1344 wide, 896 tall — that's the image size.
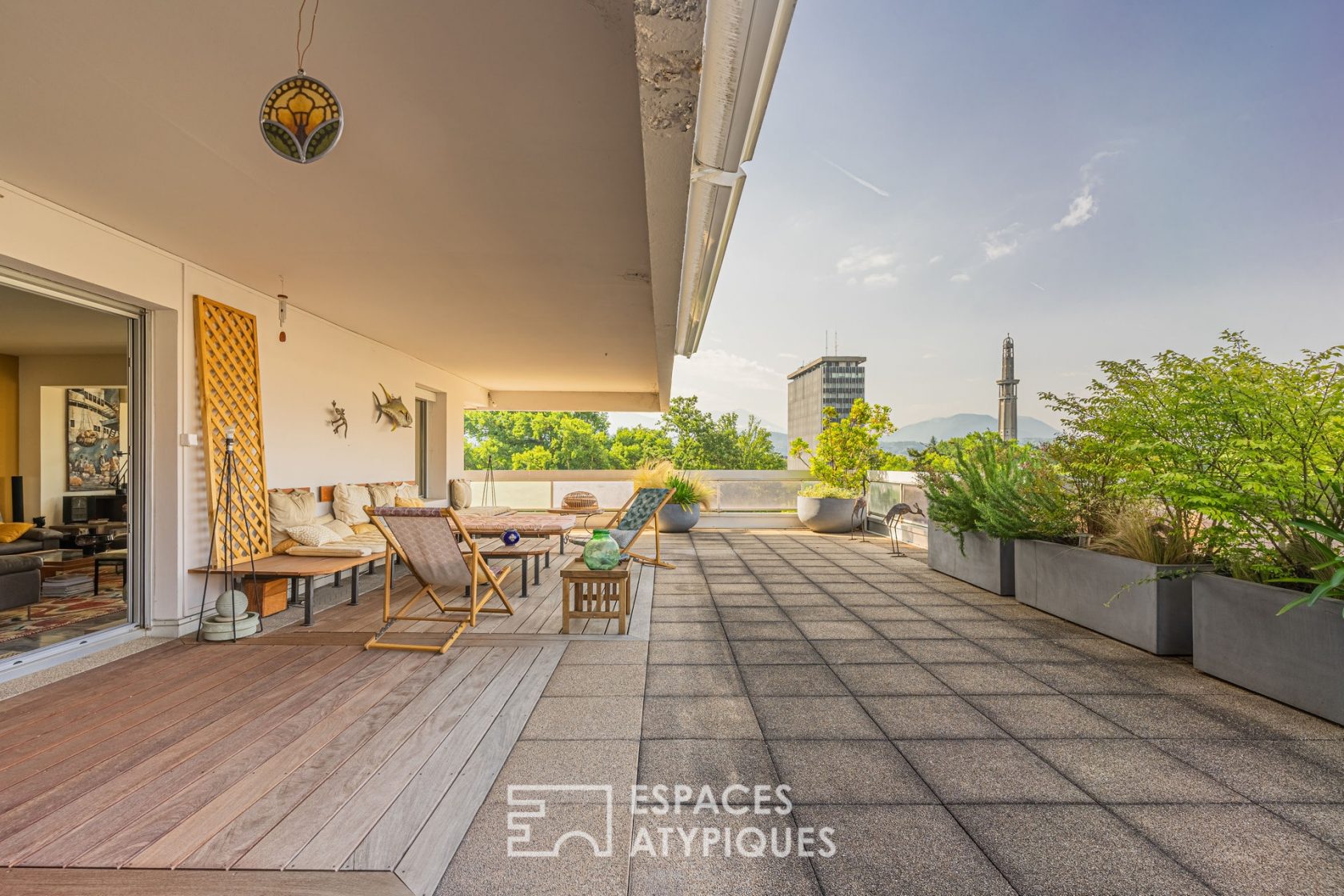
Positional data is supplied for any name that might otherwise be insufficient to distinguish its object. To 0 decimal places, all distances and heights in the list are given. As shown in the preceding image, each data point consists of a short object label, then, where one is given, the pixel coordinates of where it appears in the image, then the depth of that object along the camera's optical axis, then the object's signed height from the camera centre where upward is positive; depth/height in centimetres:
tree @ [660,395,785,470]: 3309 +83
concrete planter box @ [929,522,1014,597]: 502 -97
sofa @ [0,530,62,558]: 484 -72
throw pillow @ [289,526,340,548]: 490 -65
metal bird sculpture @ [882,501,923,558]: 729 -80
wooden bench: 420 -80
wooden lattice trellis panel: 425 +33
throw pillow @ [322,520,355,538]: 557 -68
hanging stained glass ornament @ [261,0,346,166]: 185 +103
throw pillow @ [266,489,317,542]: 496 -46
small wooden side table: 397 -97
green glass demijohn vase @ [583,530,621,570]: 404 -67
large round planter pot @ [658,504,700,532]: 950 -101
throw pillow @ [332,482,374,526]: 603 -49
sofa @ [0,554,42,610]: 391 -81
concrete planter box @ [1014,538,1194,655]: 343 -91
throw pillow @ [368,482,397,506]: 663 -42
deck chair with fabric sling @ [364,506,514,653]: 360 -63
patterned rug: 405 -116
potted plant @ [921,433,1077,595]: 463 -45
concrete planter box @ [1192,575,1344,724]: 253 -88
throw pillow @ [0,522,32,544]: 517 -64
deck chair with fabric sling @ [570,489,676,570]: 573 -58
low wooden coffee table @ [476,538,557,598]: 505 -84
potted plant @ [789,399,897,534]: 977 -15
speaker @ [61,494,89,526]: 706 -60
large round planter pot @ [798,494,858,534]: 965 -98
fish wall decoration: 724 +55
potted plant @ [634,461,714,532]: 952 -63
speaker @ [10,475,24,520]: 671 -45
